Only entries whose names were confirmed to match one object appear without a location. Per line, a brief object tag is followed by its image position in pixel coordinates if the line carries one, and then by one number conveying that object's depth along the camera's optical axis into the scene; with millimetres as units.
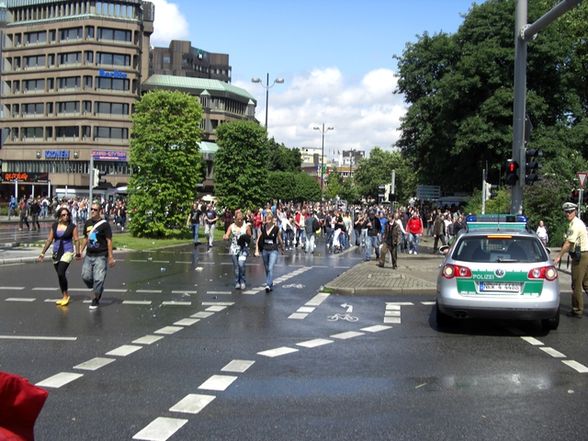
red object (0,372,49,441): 2332
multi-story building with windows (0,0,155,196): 82000
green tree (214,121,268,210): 45219
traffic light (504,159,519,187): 16125
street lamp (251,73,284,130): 46031
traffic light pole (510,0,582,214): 15562
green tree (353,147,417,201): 123838
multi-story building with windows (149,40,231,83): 116500
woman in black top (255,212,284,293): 14047
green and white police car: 9094
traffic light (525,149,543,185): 16080
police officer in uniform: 10805
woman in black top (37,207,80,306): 11555
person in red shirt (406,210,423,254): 26375
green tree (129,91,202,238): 31766
